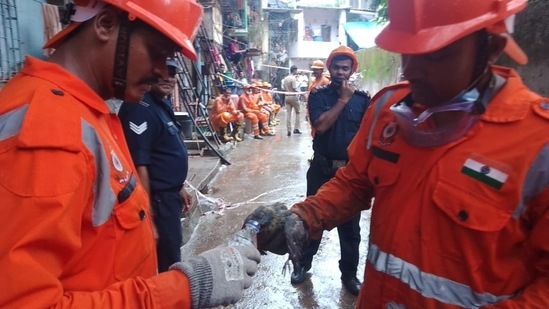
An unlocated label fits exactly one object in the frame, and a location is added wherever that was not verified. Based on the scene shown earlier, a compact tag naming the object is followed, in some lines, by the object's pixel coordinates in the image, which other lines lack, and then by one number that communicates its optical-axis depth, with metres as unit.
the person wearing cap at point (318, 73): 7.25
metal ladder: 8.56
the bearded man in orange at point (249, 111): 12.49
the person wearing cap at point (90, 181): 0.87
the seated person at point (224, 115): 10.77
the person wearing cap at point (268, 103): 14.39
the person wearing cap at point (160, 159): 2.54
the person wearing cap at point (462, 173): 1.16
